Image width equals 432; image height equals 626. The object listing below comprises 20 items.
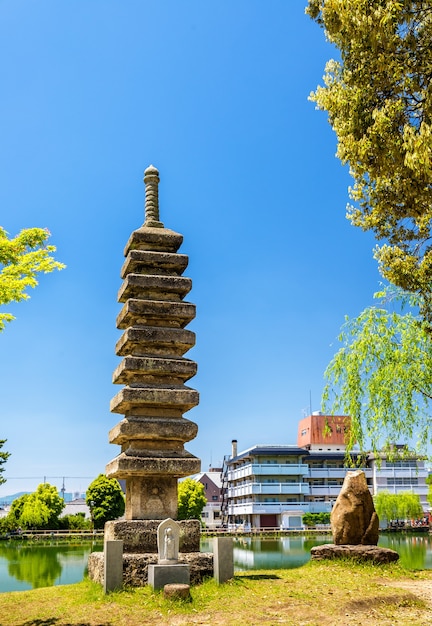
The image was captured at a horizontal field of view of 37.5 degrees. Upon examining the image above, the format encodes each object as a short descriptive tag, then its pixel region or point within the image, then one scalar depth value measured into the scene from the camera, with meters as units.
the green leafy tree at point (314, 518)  65.75
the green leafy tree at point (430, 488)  62.47
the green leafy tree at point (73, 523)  62.66
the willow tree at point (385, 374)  20.92
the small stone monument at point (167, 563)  12.57
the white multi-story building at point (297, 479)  69.50
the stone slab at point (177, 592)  11.85
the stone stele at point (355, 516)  17.62
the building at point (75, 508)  89.82
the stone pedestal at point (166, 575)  12.52
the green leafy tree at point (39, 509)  58.75
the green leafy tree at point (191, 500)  61.22
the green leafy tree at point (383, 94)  10.31
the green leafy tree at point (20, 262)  13.12
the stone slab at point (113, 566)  12.62
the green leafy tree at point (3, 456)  43.06
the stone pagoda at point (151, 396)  14.37
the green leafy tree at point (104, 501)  57.06
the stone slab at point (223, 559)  13.56
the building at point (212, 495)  85.38
